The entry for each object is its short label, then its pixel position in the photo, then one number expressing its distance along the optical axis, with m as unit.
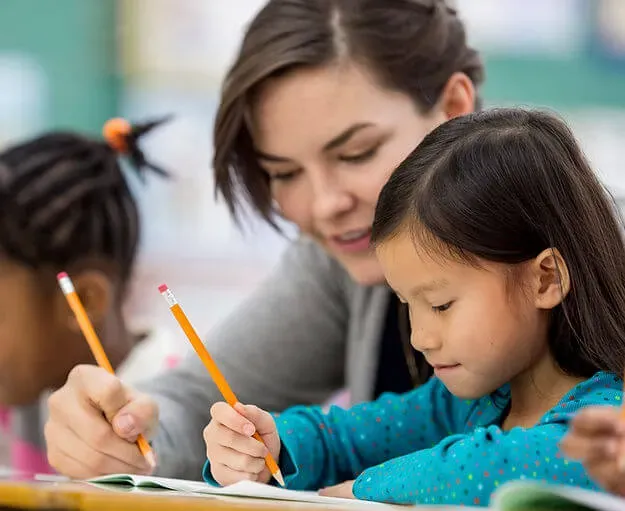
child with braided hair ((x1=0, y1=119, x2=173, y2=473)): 2.19
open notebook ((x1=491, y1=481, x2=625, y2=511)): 1.28
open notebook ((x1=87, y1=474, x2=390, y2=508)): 1.44
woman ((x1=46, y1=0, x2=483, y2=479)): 1.71
